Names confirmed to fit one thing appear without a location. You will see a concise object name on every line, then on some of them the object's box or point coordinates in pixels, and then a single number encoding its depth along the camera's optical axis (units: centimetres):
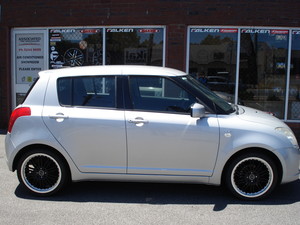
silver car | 427
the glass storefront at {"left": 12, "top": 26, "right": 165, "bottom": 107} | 871
